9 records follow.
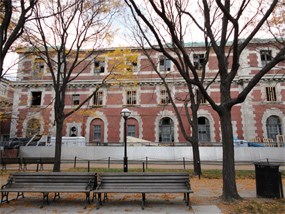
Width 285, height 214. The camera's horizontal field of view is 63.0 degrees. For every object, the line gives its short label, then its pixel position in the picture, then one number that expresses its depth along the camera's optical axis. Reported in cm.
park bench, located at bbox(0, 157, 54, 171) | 1660
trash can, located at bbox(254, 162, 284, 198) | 797
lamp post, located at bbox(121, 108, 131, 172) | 1270
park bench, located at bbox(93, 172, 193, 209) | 702
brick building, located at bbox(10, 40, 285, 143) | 2709
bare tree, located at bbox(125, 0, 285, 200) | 771
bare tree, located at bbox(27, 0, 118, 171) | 1338
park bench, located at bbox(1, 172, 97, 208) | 730
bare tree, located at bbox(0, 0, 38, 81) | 823
